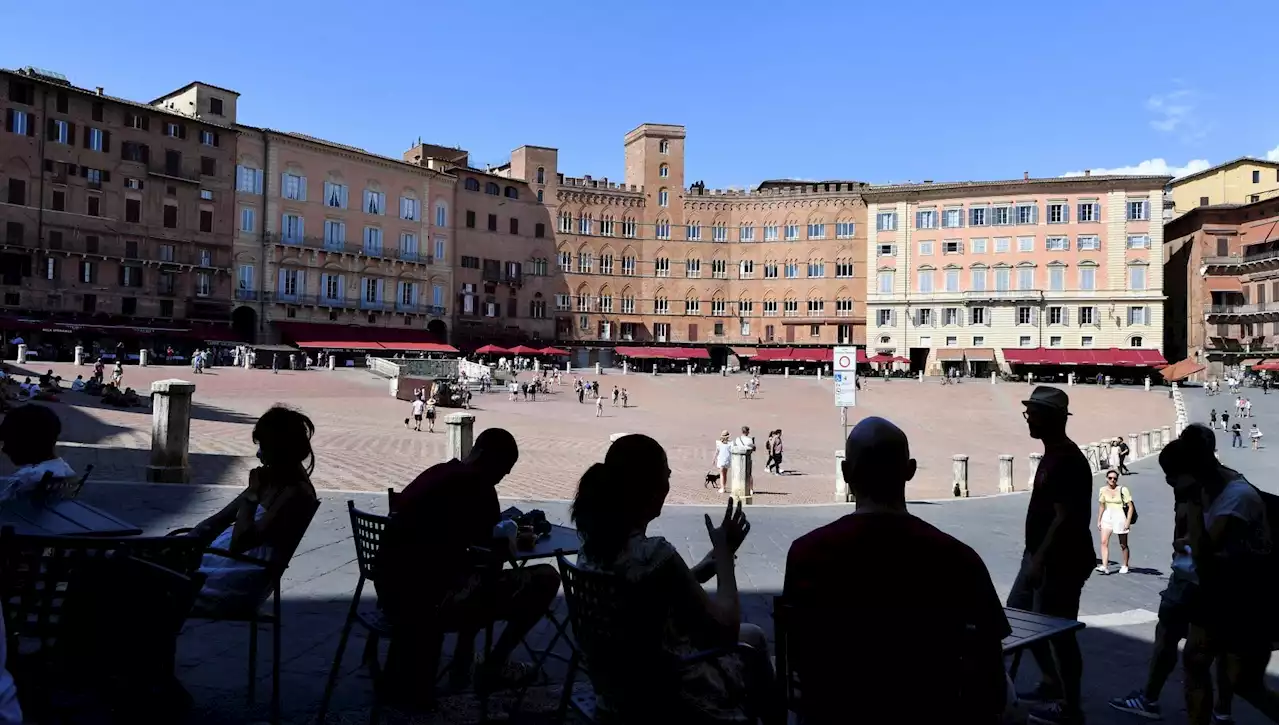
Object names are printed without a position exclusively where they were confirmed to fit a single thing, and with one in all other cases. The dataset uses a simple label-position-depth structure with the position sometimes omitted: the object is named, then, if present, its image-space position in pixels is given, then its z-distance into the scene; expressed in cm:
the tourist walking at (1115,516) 912
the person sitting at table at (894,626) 235
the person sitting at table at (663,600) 279
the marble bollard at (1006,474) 1817
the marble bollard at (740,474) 1487
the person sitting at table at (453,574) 359
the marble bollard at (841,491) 1407
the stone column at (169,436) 1048
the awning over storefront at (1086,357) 5953
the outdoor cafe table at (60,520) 334
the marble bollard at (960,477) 1725
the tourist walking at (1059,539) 401
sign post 1488
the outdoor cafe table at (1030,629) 315
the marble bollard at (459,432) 1191
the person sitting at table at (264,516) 377
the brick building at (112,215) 4425
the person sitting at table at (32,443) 355
